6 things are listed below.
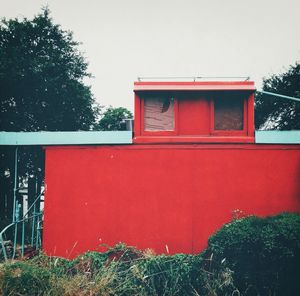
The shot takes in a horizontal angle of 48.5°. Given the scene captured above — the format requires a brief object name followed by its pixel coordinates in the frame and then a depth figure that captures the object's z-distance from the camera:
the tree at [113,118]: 31.40
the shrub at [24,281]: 6.72
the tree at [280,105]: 24.02
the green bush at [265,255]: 6.57
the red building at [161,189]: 8.87
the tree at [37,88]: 18.50
